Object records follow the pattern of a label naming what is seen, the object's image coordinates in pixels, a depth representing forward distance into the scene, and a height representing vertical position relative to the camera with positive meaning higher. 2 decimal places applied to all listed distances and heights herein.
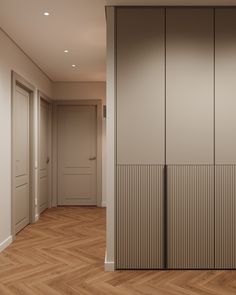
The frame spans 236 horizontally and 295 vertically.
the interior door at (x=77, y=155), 5.41 -0.14
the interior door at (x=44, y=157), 4.82 -0.17
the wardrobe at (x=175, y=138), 2.53 +0.10
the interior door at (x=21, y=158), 3.54 -0.14
